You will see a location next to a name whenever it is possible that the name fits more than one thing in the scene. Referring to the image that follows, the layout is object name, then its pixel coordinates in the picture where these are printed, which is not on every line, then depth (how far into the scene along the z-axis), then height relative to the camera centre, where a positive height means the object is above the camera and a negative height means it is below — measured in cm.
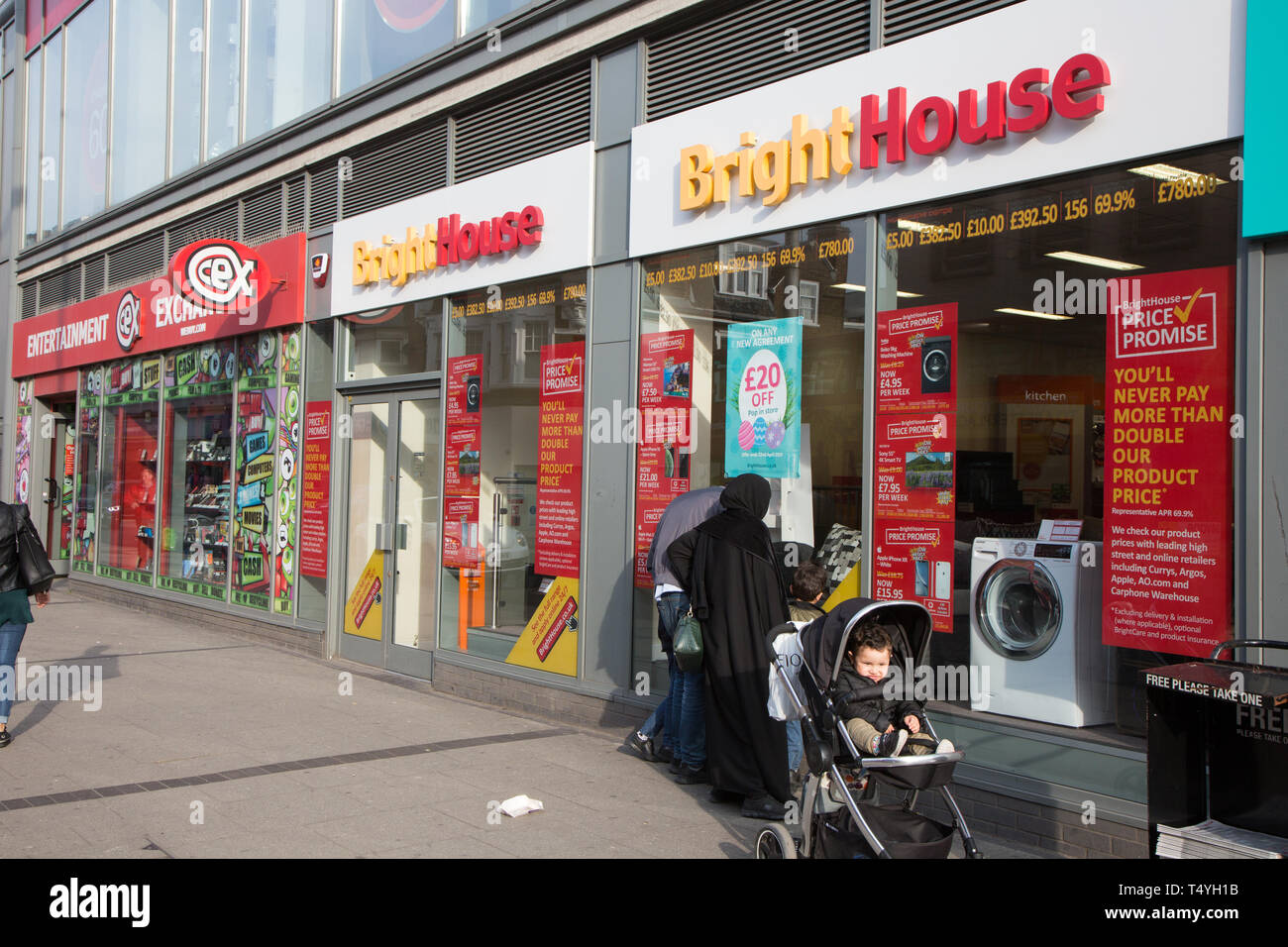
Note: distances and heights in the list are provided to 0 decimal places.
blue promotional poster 755 +57
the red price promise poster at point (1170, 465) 539 +13
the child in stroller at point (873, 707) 455 -91
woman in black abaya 637 -88
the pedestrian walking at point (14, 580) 774 -71
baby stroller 435 -111
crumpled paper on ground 621 -175
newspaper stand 405 -95
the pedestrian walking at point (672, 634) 700 -95
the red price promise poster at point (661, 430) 839 +39
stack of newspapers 390 -120
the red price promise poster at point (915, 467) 658 +12
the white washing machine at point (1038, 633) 595 -77
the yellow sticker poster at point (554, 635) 911 -123
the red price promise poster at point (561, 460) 919 +18
